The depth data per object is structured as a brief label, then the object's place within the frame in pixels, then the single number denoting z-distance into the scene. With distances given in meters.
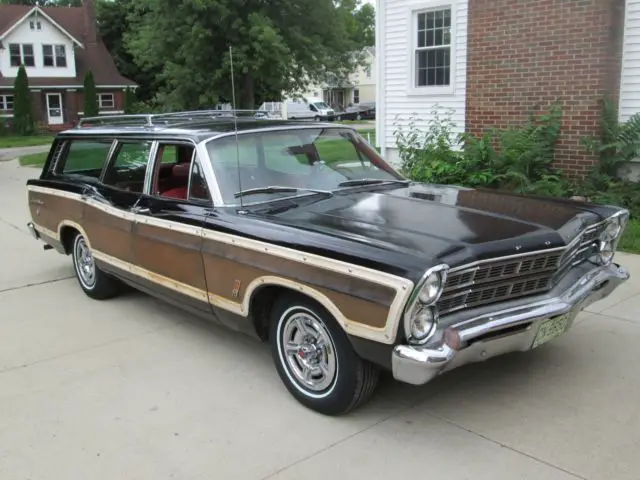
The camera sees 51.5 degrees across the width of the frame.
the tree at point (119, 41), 51.50
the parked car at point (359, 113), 53.50
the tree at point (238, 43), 21.88
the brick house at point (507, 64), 9.33
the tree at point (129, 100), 42.09
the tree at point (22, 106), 40.94
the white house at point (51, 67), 43.97
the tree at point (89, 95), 42.41
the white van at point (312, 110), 46.32
